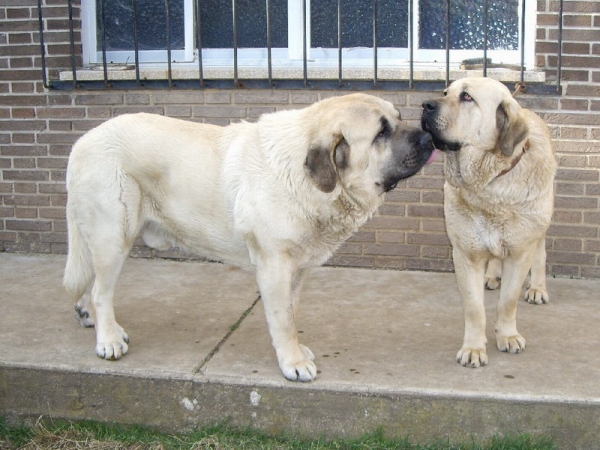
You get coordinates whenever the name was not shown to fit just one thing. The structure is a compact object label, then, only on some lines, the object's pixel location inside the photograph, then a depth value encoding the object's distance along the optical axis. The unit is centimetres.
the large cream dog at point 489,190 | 387
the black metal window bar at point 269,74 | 536
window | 568
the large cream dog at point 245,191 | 361
